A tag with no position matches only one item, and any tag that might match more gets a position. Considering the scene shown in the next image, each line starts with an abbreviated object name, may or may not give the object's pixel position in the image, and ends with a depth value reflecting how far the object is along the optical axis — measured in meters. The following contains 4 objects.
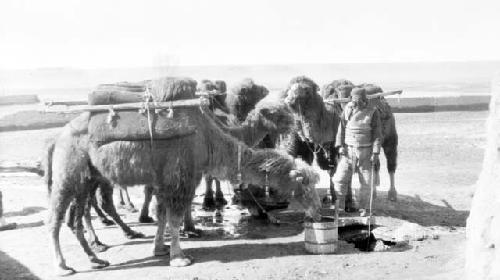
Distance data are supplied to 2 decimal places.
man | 9.90
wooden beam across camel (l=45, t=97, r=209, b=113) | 7.73
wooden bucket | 8.27
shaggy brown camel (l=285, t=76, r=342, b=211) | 10.88
